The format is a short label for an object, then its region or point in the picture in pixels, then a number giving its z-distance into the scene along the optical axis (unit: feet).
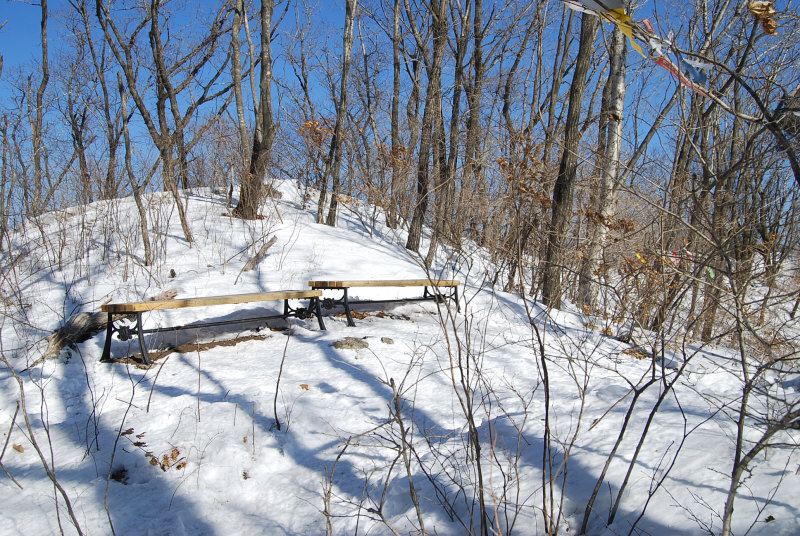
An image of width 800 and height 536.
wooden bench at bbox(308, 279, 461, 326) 16.29
